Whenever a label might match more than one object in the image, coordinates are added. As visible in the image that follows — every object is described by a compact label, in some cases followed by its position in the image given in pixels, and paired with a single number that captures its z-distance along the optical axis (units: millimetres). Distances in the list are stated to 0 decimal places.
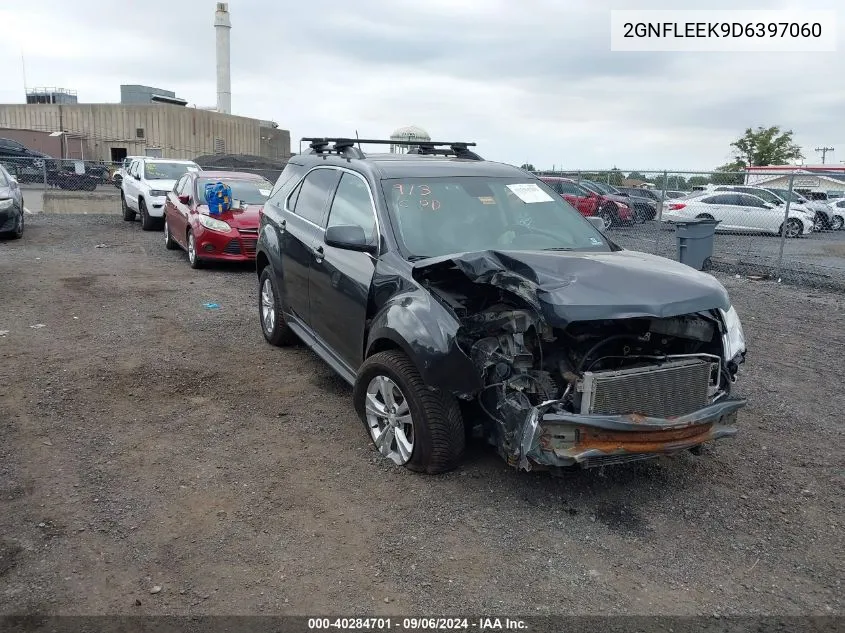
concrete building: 50188
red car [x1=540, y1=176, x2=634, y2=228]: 19312
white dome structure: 29875
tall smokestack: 57531
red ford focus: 10820
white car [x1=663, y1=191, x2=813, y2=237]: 20078
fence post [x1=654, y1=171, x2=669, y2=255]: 14180
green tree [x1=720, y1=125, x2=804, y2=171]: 52844
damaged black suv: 3537
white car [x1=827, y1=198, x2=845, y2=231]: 24298
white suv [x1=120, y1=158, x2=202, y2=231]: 16141
